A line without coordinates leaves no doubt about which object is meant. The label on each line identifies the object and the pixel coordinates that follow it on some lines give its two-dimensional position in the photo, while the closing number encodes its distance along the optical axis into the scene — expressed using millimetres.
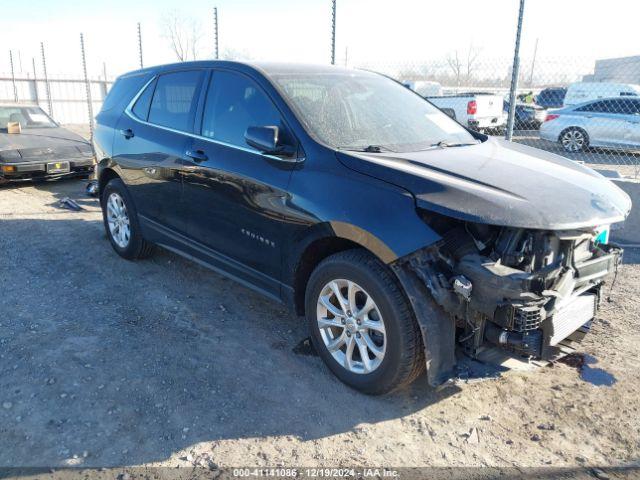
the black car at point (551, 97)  27505
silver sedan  13078
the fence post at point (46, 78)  13102
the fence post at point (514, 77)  5854
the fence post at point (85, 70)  10789
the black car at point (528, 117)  20234
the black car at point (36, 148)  8078
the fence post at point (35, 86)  20188
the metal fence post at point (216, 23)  8367
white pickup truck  16297
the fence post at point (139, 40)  10375
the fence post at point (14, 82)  19609
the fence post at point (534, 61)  8173
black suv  2645
